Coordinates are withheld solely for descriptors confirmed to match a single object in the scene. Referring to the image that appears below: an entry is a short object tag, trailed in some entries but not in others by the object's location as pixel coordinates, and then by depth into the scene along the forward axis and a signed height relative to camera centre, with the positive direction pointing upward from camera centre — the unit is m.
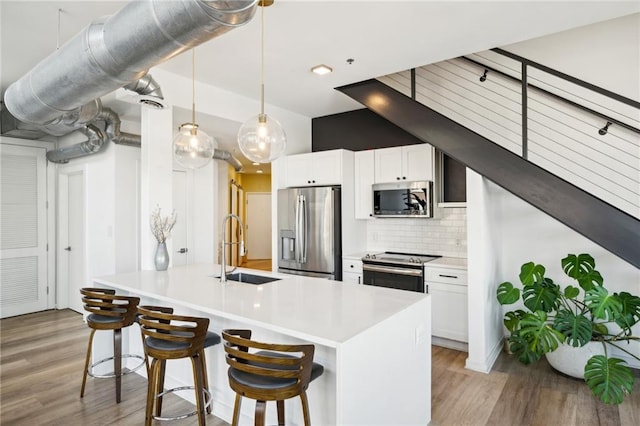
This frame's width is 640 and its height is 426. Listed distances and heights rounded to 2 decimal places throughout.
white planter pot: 3.08 -1.22
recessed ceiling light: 3.50 +1.45
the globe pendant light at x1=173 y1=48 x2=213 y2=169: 3.02 +0.60
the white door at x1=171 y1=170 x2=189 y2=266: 5.17 -0.02
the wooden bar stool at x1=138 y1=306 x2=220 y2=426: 2.18 -0.78
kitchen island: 1.79 -0.65
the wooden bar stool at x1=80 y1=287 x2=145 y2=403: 2.75 -0.73
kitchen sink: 3.24 -0.55
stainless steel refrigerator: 4.55 -0.19
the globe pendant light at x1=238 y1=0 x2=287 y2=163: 2.48 +0.55
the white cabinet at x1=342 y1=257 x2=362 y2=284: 4.42 -0.65
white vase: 3.48 -0.38
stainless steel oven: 3.98 -0.62
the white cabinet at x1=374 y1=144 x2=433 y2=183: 4.20 +0.64
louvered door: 5.17 -0.15
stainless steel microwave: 4.19 +0.21
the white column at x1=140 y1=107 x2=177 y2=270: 3.60 +0.49
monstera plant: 2.63 -0.90
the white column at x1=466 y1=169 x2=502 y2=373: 3.34 -0.53
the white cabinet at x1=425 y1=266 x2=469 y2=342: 3.75 -0.91
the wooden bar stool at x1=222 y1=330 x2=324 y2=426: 1.69 -0.78
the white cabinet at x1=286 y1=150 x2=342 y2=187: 4.65 +0.65
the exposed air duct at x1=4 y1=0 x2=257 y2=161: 1.48 +0.81
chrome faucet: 2.89 -0.38
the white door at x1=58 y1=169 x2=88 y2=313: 5.32 -0.26
